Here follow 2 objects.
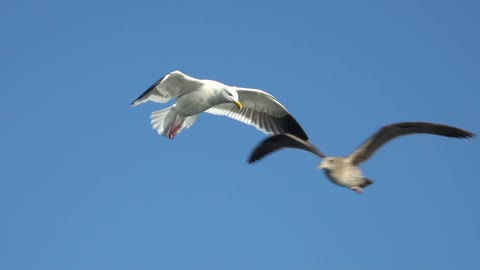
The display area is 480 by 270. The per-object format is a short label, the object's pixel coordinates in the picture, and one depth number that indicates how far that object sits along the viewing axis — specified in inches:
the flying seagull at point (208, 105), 975.0
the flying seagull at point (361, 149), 600.4
